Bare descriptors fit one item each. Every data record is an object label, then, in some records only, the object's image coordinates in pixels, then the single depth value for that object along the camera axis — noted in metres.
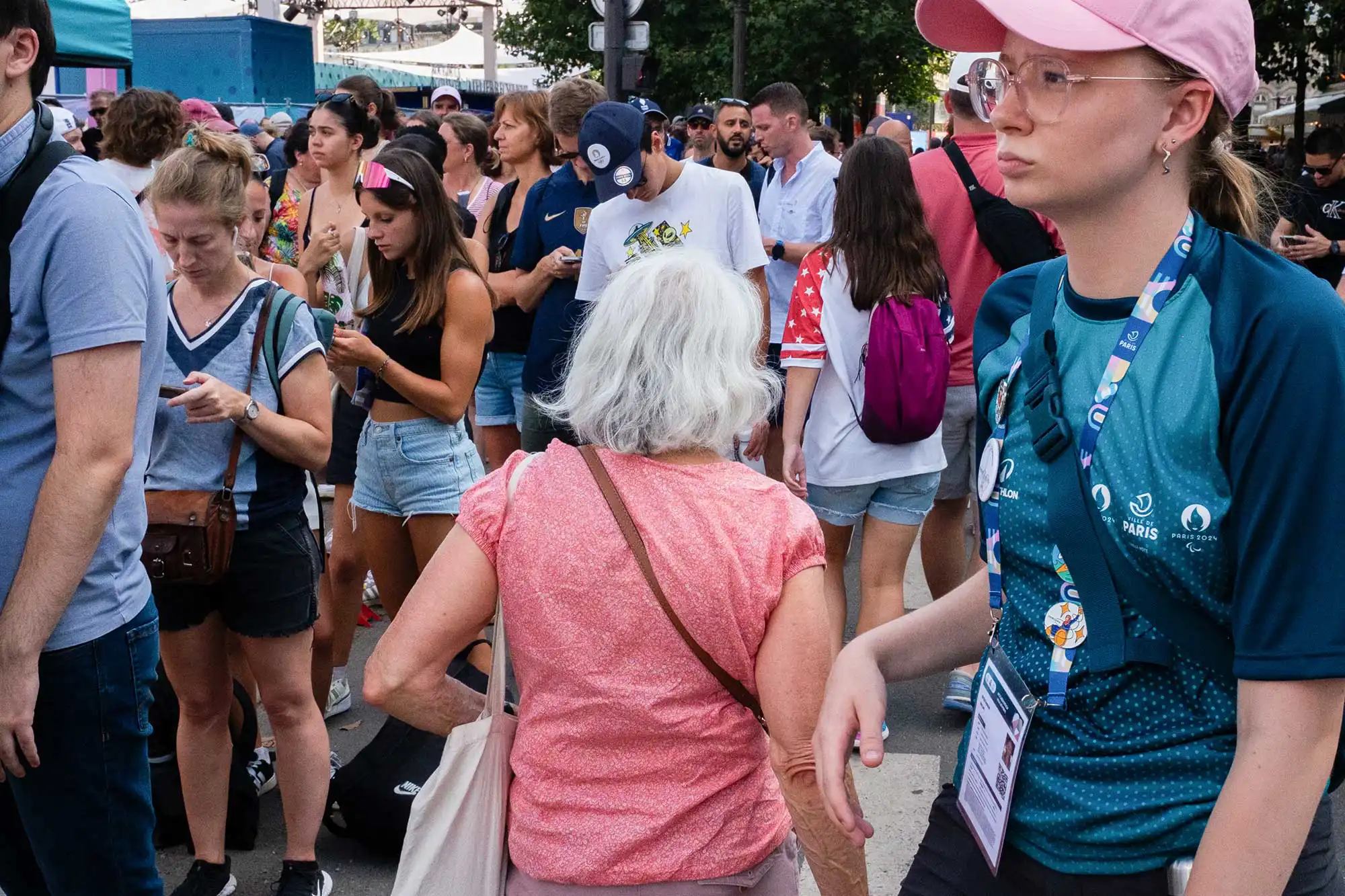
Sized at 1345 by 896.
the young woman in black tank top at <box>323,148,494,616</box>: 4.34
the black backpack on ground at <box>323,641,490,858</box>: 3.84
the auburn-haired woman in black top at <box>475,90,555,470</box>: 6.20
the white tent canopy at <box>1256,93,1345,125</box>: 28.77
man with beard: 9.69
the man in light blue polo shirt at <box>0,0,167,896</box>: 2.21
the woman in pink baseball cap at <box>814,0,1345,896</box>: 1.29
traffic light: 12.59
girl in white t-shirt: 4.47
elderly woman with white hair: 2.14
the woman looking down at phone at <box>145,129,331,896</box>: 3.37
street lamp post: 22.31
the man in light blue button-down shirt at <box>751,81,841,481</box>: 7.25
